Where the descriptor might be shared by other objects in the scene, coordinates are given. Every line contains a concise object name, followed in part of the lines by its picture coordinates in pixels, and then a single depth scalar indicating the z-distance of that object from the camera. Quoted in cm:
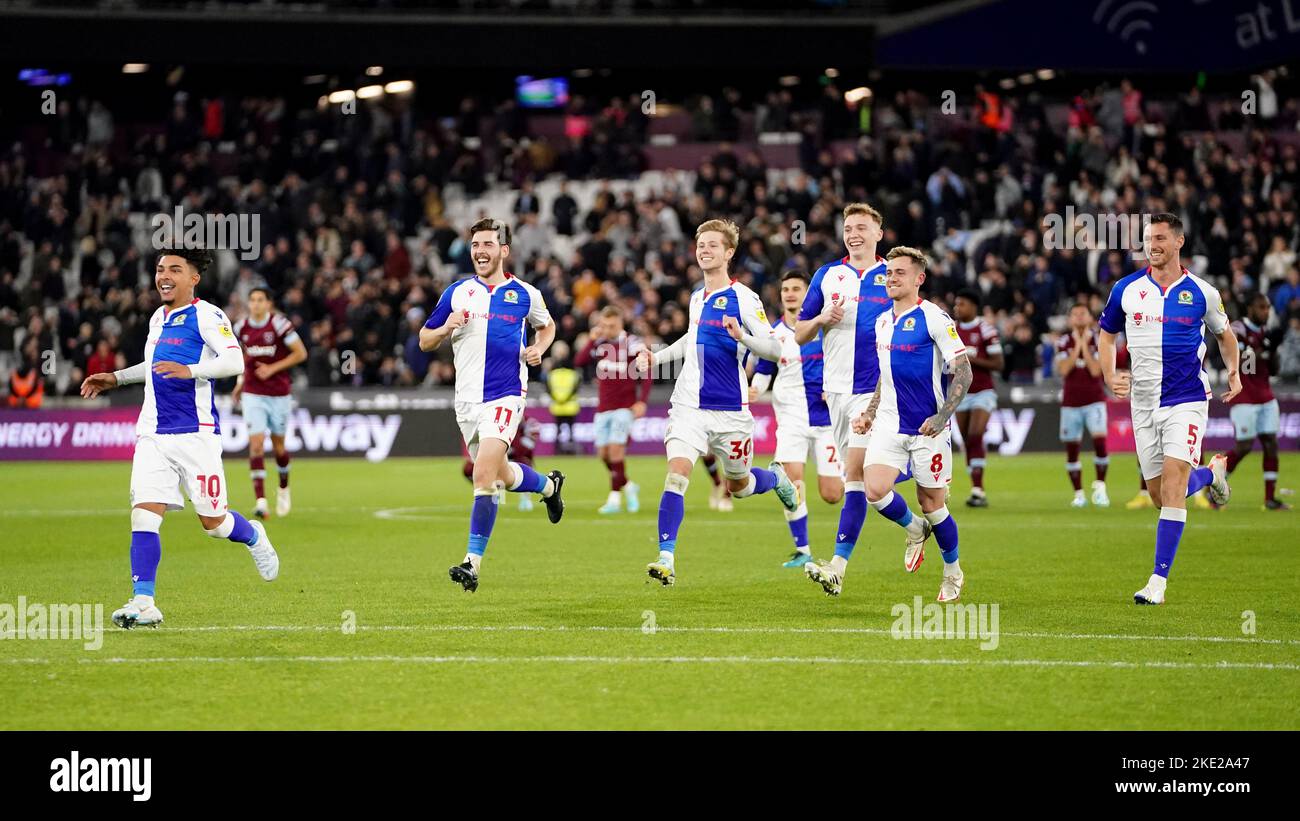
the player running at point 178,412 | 1063
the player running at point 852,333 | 1222
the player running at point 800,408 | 1520
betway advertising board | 3150
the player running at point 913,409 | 1158
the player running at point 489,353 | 1230
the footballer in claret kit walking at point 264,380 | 1942
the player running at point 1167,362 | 1183
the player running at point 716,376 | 1264
